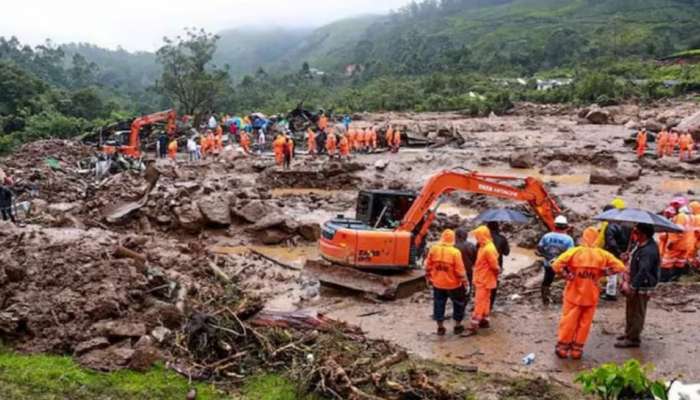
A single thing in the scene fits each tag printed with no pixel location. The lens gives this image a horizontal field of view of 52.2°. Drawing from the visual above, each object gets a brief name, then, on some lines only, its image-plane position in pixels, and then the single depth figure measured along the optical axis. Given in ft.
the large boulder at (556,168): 85.28
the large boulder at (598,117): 139.95
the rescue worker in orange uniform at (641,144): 93.09
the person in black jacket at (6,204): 51.21
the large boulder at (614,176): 73.92
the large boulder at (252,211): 57.77
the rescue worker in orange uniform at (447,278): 30.78
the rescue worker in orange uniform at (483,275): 30.96
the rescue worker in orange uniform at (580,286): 26.94
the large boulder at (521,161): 90.53
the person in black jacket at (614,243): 35.47
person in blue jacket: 34.06
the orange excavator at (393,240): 38.47
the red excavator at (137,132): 94.97
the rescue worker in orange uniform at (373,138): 109.29
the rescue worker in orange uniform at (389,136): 109.19
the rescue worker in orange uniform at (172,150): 101.35
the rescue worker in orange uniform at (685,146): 89.92
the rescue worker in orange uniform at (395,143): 107.96
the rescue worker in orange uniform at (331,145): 101.35
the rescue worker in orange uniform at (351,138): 107.14
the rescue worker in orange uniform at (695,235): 36.09
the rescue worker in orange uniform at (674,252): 36.68
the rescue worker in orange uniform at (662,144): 92.79
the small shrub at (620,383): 20.77
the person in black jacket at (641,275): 27.45
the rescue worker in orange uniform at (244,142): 107.65
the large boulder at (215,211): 56.90
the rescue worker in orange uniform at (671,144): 94.12
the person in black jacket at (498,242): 34.19
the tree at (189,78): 166.20
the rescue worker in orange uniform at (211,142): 105.19
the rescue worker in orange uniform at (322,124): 115.65
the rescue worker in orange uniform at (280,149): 88.79
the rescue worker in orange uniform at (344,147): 100.32
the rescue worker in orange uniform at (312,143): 103.81
